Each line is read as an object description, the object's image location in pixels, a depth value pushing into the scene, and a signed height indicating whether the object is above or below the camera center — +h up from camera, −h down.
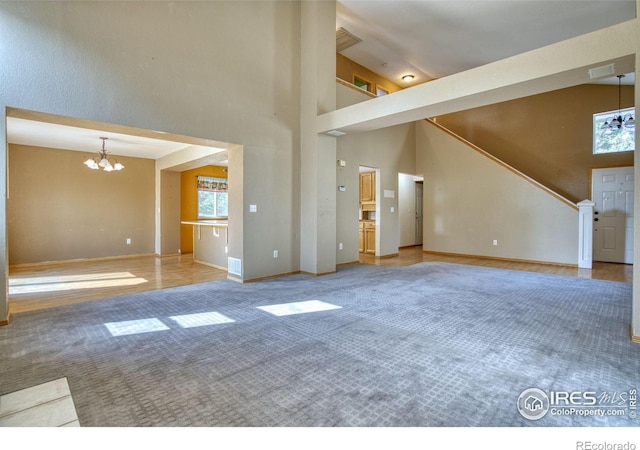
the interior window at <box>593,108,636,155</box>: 6.66 +1.86
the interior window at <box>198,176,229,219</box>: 9.27 +0.62
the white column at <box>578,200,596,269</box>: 6.16 -0.36
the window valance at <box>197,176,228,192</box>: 9.24 +1.03
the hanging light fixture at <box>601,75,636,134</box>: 6.55 +2.01
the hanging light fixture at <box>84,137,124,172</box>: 6.71 +1.21
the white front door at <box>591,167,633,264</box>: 6.70 +0.02
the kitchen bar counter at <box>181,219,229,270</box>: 6.44 -0.57
